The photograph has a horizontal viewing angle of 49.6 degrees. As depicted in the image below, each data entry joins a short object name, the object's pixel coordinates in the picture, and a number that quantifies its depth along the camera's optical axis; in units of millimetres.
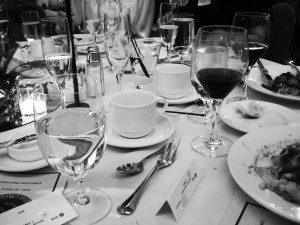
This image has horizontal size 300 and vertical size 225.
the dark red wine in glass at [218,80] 767
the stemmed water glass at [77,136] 534
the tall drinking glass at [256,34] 1078
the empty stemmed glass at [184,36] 1263
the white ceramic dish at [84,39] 1614
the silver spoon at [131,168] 669
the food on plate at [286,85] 1047
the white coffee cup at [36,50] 1383
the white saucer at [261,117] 865
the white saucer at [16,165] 657
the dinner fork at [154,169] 573
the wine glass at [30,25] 1489
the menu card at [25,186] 595
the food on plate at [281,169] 556
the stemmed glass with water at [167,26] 1295
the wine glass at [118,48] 994
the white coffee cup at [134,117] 739
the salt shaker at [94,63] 1099
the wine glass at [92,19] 1453
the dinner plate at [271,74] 1022
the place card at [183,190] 551
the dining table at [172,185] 560
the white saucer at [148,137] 749
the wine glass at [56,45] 967
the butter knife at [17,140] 701
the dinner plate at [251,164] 533
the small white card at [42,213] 533
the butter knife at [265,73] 1127
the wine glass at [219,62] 762
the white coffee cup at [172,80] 987
